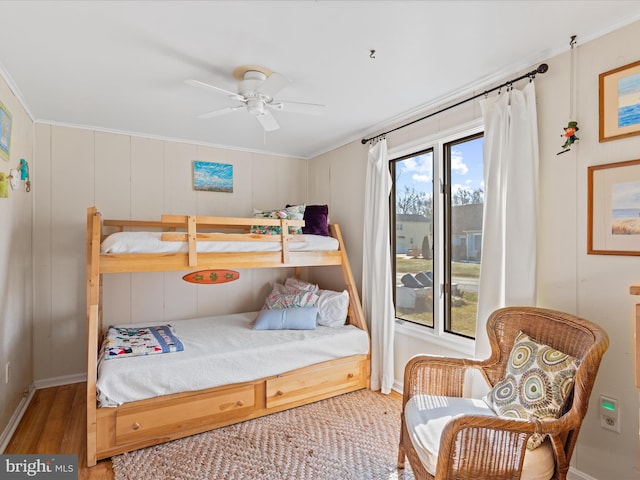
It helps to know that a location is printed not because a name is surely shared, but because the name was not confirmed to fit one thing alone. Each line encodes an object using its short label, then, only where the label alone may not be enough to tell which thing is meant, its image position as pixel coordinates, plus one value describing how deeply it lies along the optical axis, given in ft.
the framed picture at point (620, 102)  5.62
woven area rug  6.78
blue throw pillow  10.41
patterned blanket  8.22
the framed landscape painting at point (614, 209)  5.60
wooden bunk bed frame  7.30
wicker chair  4.70
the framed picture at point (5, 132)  7.50
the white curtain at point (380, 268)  10.25
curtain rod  6.70
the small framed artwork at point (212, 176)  12.76
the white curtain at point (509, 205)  6.77
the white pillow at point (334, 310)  10.80
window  8.62
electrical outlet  5.75
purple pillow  11.60
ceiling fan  6.94
